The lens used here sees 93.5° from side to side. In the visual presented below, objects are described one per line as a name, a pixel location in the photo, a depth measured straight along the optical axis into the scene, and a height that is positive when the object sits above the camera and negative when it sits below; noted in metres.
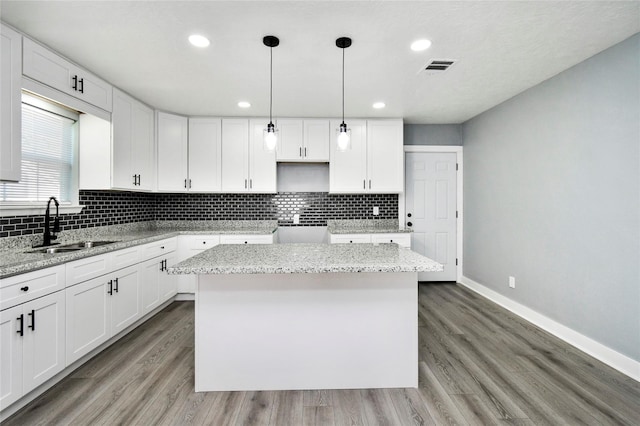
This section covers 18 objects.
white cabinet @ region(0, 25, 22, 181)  1.96 +0.71
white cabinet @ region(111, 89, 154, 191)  3.14 +0.77
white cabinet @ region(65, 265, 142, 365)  2.17 -0.80
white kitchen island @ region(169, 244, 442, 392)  1.97 -0.78
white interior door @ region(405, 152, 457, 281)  4.60 +0.17
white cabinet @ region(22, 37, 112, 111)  2.17 +1.11
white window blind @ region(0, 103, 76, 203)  2.45 +0.47
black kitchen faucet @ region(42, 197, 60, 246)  2.46 -0.13
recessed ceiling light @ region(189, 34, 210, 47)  2.19 +1.27
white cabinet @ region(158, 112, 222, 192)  4.05 +0.78
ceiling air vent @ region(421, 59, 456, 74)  2.57 +1.30
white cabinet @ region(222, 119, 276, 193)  4.15 +0.74
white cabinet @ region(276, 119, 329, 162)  4.15 +1.01
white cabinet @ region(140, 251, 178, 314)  3.09 -0.79
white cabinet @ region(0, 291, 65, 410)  1.70 -0.82
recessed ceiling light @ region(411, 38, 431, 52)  2.25 +1.28
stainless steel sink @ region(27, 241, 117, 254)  2.36 -0.30
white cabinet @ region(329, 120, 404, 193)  4.20 +0.72
